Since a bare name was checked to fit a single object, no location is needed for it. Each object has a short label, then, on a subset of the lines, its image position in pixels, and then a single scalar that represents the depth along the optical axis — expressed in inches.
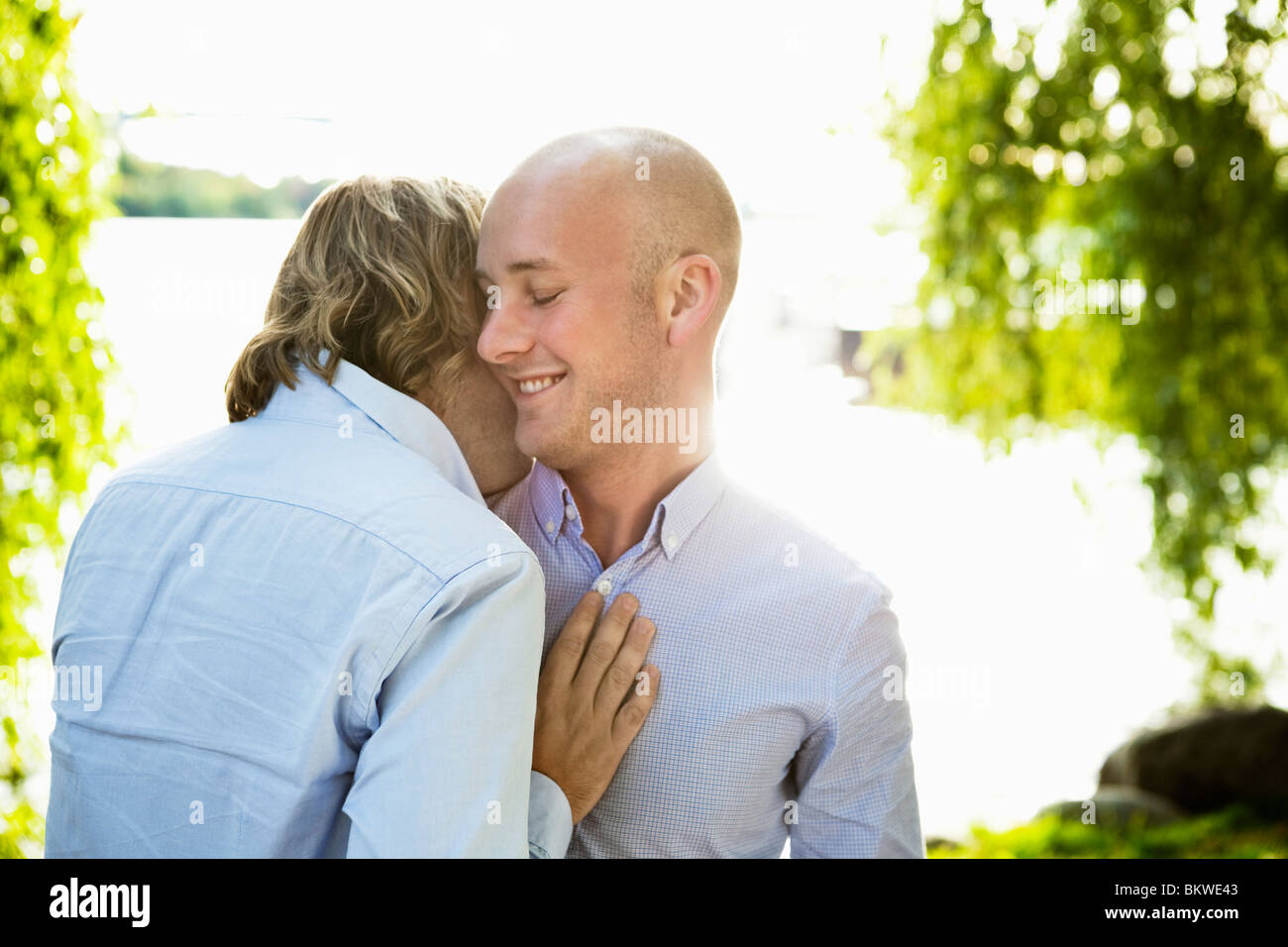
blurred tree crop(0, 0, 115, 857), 84.4
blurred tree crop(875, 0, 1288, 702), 111.2
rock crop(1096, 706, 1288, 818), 141.9
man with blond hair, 43.1
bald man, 57.6
